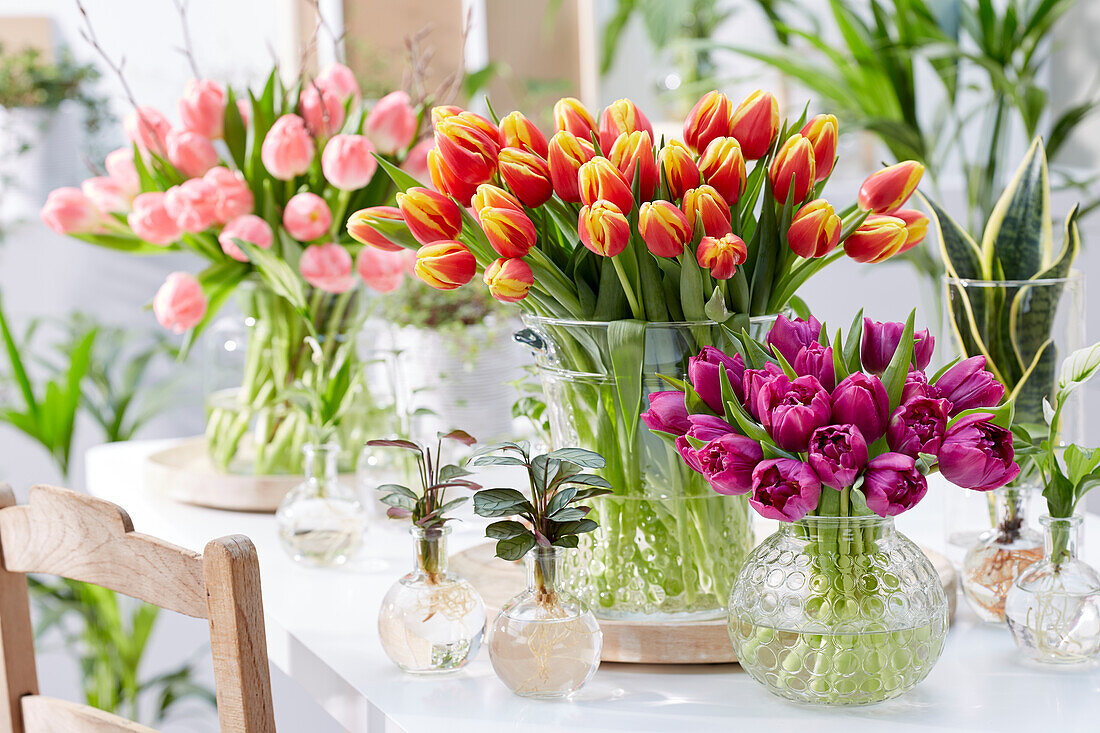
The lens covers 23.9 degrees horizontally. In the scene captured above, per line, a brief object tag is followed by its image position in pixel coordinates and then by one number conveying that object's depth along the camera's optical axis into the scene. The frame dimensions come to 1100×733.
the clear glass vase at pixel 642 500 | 2.11
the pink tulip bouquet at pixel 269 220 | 2.59
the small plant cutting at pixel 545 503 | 2.04
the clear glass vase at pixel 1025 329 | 2.24
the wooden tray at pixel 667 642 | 2.13
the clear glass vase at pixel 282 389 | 2.73
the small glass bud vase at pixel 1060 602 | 2.08
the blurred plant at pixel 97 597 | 4.06
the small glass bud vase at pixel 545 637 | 2.05
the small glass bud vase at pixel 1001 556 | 2.20
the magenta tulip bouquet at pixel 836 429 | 1.95
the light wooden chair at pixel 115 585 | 1.99
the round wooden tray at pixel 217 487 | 2.70
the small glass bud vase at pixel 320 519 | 2.45
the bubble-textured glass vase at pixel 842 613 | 2.00
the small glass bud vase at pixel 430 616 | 2.11
